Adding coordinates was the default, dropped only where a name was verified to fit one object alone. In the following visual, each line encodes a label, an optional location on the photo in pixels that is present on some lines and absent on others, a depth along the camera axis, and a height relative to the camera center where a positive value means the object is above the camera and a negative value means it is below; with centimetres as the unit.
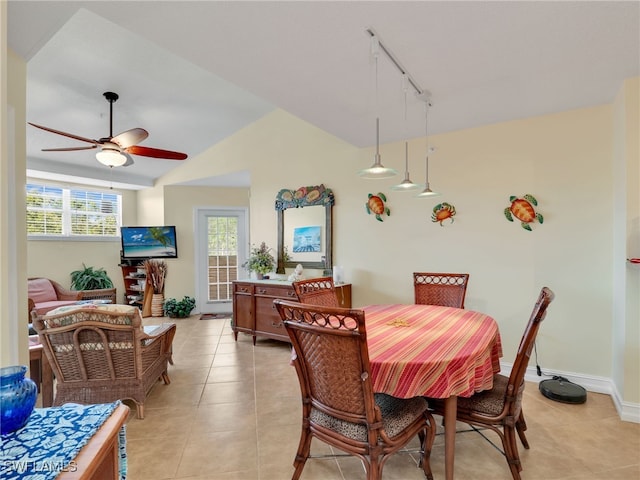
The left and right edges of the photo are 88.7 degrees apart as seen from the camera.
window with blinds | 555 +52
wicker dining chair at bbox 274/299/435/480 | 144 -77
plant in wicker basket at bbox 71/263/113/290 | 581 -71
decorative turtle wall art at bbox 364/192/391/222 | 391 +41
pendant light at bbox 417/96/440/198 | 269 +115
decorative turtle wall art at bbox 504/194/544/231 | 311 +28
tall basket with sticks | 615 -76
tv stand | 617 -91
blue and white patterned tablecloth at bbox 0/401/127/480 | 78 -55
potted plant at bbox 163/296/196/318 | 593 -124
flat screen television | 621 -4
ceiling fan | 307 +94
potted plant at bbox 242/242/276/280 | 470 -32
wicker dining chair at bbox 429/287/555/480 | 167 -89
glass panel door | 641 -30
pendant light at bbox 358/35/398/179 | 200 +45
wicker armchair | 228 -82
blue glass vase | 89 -44
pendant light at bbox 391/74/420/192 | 243 +41
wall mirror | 436 +18
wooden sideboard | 407 -85
